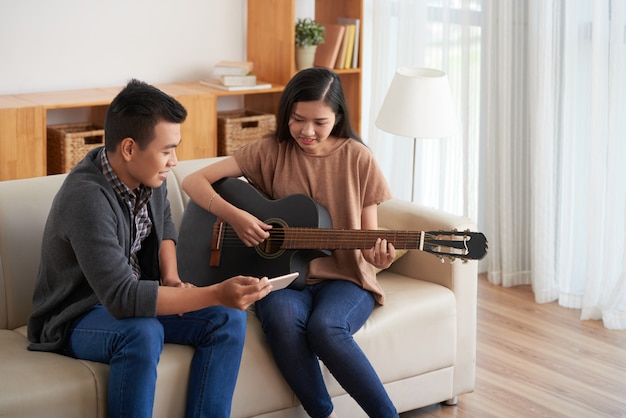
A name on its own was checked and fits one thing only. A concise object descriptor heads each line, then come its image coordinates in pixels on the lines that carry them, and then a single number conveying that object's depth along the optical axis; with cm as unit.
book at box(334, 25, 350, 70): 429
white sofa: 212
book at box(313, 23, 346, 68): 427
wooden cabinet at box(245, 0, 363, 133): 411
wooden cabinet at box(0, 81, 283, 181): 348
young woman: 238
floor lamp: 319
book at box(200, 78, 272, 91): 403
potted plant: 418
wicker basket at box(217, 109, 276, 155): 404
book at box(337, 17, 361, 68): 432
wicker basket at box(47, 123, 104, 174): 362
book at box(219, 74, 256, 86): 403
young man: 210
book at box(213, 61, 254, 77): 405
